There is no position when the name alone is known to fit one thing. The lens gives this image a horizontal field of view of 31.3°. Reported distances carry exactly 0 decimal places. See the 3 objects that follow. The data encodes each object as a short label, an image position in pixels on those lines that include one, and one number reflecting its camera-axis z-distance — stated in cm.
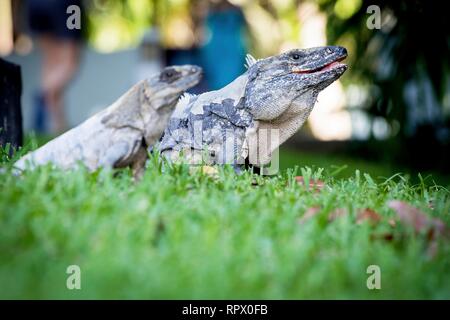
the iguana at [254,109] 555
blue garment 1229
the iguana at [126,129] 478
